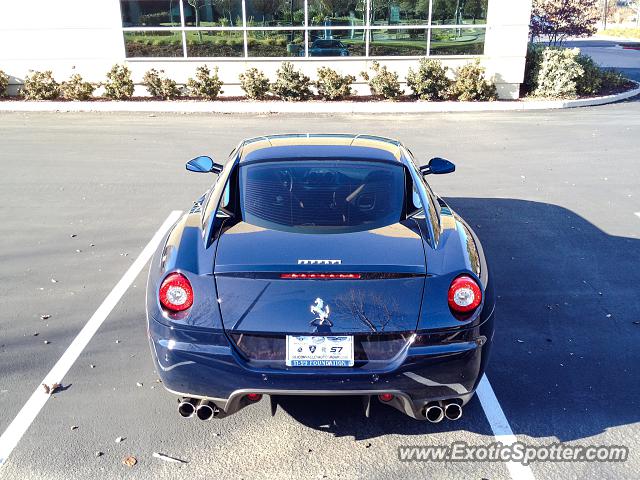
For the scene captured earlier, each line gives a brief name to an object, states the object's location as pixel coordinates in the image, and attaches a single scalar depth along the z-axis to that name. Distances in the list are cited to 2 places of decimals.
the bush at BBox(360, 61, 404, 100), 15.65
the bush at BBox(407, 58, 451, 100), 15.70
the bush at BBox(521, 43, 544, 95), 16.77
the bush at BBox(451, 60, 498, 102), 15.60
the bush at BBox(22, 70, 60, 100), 15.99
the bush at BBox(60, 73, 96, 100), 15.91
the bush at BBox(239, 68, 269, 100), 15.85
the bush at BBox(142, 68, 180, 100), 16.06
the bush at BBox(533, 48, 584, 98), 15.95
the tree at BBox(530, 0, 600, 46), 22.38
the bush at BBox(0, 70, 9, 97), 16.28
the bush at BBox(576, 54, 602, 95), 16.72
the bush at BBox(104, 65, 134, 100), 16.00
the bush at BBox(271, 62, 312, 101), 15.73
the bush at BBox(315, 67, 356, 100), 15.78
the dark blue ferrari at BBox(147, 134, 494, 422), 3.02
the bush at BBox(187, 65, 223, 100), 16.02
